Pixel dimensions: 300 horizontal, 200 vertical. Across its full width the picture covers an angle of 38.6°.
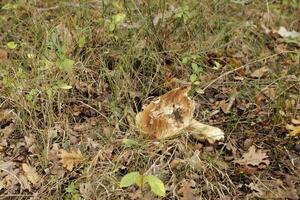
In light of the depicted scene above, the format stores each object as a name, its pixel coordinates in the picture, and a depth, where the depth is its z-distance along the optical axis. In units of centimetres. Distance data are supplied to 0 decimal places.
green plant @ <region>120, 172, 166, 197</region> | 208
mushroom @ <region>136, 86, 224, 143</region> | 251
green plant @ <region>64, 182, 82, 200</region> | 226
